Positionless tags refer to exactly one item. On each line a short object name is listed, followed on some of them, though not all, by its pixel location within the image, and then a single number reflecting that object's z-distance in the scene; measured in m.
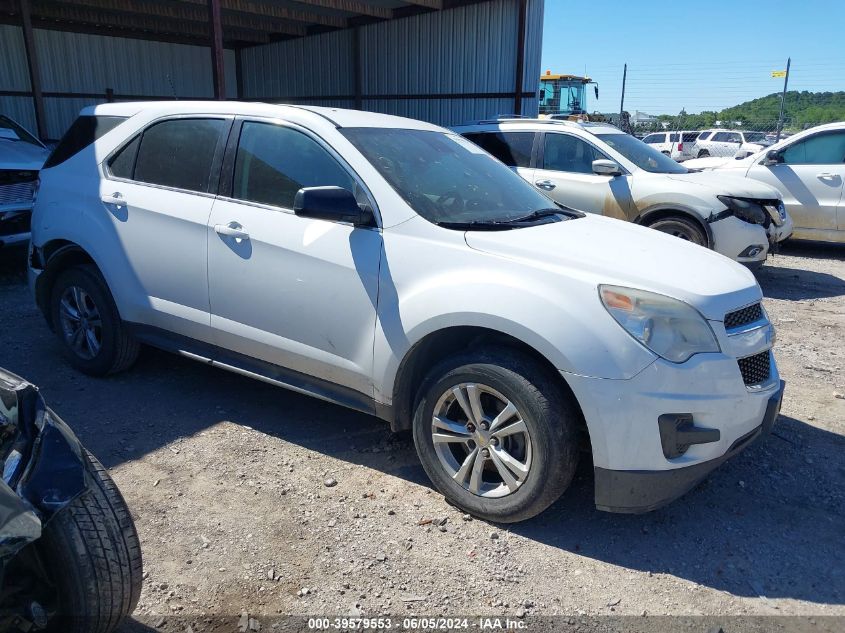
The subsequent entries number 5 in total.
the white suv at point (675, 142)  26.09
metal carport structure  13.22
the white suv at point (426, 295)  2.76
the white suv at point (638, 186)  7.38
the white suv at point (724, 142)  24.88
